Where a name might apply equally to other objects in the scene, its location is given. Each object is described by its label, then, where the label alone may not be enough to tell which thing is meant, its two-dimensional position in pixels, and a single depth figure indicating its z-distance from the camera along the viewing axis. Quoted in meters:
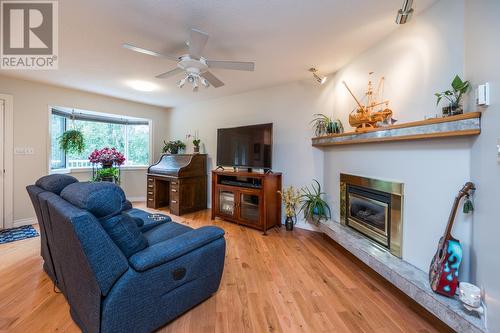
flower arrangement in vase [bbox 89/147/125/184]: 3.75
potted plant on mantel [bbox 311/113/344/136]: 2.86
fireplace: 1.94
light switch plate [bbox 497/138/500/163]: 1.20
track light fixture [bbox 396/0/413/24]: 1.36
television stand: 3.24
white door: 3.20
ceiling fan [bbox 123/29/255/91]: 1.77
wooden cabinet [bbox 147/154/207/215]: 4.10
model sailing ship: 2.10
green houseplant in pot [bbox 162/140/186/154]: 4.94
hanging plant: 3.96
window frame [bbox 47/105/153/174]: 3.70
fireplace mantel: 1.34
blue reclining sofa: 1.12
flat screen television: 3.35
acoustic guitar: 1.37
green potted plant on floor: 3.04
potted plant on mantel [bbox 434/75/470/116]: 1.41
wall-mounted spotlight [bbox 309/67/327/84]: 2.96
